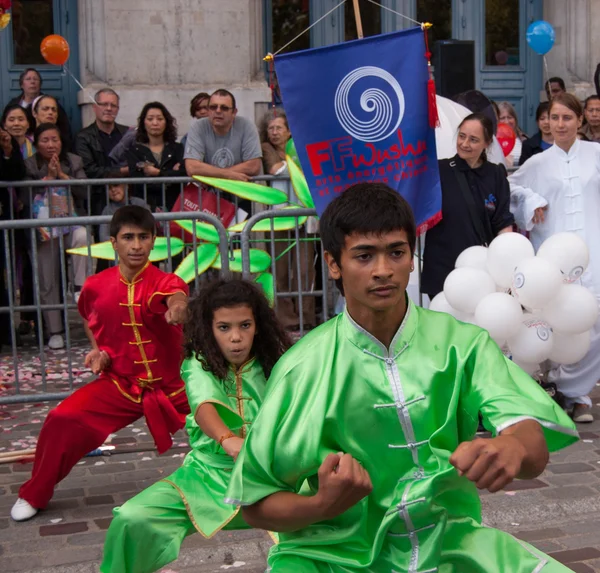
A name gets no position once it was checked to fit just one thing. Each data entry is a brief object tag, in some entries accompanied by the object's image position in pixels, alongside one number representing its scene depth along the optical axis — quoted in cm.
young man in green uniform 270
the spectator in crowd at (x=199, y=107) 1034
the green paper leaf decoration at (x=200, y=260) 739
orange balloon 1119
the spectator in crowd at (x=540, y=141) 929
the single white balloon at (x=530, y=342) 611
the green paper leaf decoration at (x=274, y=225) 755
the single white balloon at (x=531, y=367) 625
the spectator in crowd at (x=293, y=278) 781
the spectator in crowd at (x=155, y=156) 932
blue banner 691
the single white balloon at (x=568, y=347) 632
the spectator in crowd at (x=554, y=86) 1217
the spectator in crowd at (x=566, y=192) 700
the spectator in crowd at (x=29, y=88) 1049
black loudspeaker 939
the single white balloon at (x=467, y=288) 608
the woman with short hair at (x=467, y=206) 670
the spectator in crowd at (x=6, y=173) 884
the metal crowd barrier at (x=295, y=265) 726
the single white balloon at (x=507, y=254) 606
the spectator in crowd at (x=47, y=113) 963
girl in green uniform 391
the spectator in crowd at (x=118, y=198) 913
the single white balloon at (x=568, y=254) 611
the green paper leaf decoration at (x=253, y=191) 837
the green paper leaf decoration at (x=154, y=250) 737
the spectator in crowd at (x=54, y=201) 857
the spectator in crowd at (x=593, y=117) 950
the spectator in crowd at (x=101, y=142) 938
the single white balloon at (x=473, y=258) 632
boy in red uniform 521
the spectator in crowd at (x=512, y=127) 1047
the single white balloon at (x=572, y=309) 605
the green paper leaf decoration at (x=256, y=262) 735
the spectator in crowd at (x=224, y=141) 909
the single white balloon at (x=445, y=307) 625
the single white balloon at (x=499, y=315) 589
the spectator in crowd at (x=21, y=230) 896
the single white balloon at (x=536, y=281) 590
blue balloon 1208
